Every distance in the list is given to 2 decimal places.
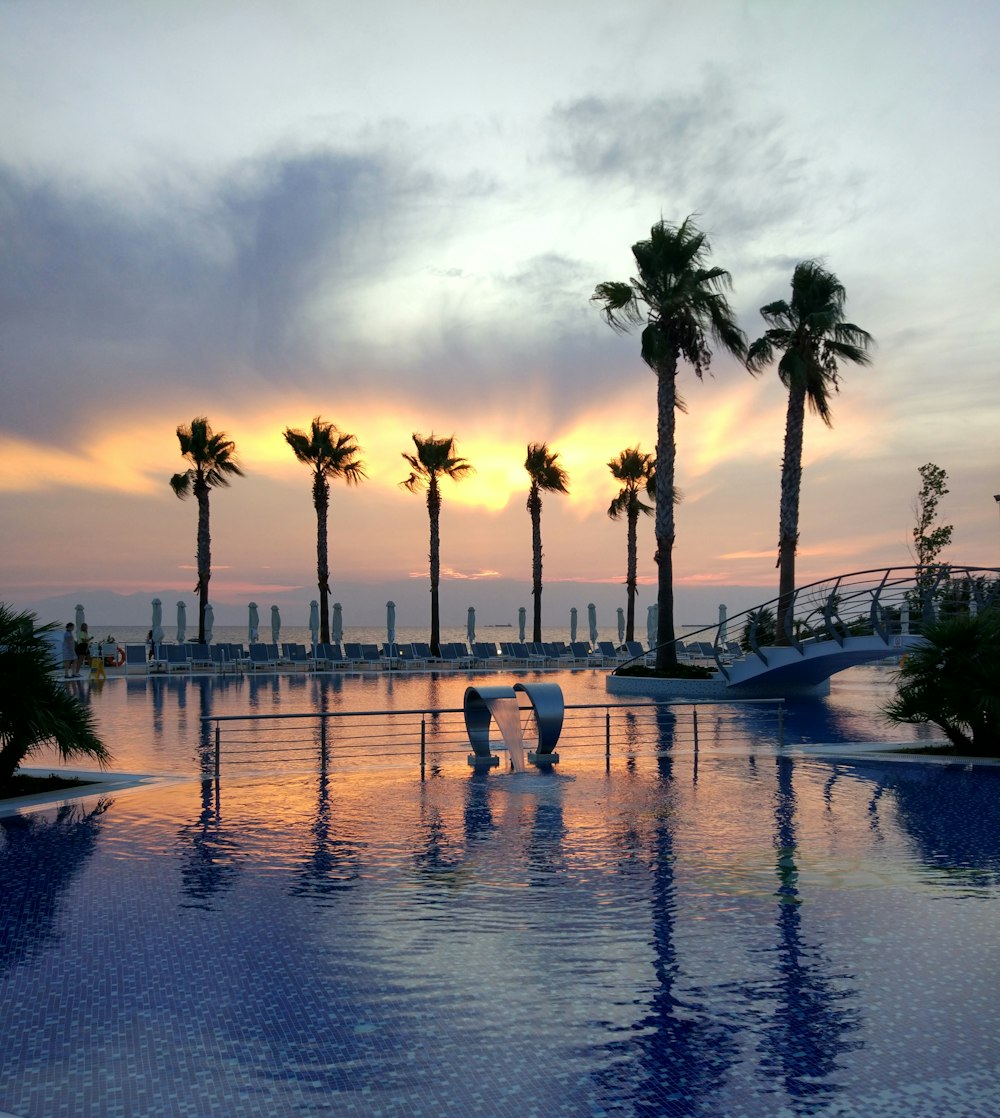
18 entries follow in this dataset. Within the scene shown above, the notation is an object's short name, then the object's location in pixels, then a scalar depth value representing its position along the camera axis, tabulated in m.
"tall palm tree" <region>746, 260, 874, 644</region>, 28.05
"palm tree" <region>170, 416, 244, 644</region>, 41.94
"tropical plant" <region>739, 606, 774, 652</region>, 24.42
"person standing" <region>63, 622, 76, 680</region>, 28.16
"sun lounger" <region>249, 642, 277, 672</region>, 34.81
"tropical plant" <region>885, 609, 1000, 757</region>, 13.74
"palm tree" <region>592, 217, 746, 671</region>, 27.66
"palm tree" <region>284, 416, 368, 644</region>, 44.12
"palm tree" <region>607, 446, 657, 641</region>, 50.77
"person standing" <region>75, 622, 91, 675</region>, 30.95
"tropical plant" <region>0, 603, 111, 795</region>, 10.85
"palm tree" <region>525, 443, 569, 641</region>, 50.97
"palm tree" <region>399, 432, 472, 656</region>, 46.50
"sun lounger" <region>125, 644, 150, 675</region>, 34.31
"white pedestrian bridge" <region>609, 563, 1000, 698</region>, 21.03
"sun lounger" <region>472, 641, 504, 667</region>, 39.41
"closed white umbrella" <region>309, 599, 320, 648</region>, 43.28
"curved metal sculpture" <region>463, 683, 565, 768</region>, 13.38
